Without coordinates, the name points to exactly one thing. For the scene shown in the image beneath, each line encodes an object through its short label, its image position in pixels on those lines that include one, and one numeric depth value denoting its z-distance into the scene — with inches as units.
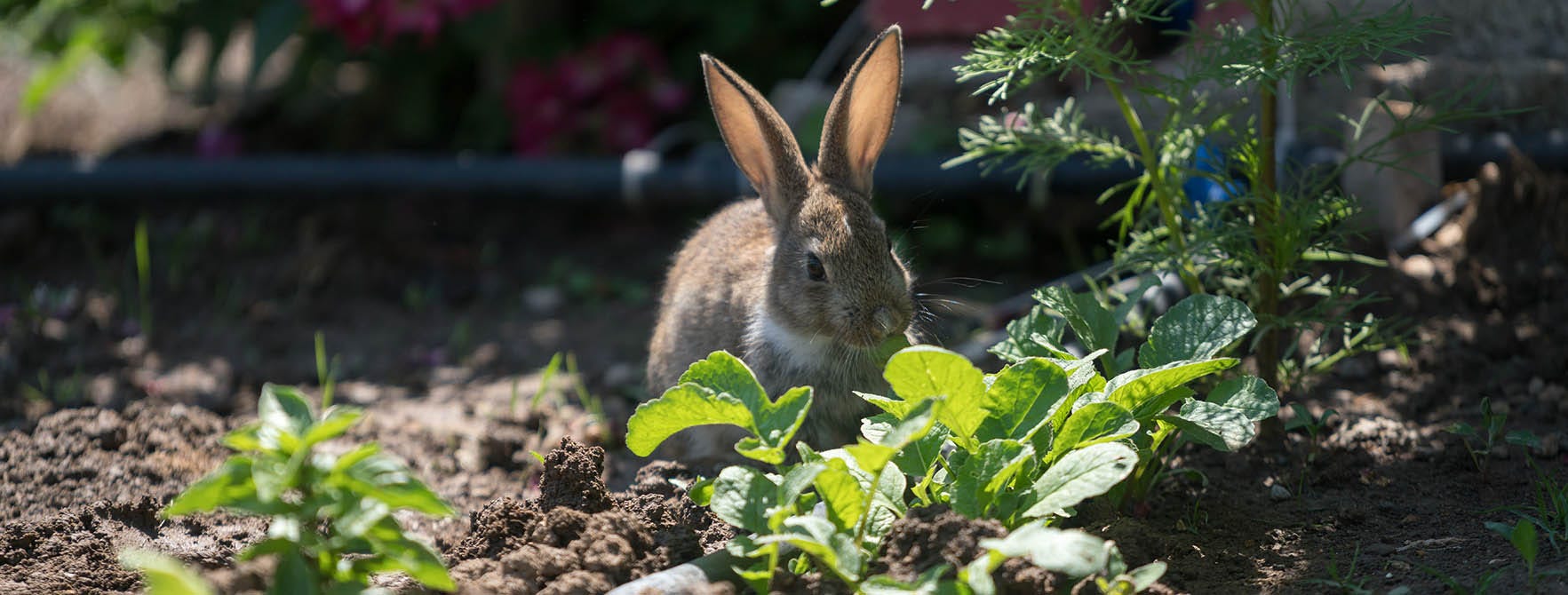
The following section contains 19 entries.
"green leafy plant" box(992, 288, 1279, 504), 203.2
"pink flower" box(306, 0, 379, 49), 480.4
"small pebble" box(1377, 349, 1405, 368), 296.7
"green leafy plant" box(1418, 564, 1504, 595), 188.4
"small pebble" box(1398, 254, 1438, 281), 321.4
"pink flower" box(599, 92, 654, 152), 522.9
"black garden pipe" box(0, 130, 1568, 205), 434.3
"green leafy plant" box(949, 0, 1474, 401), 227.1
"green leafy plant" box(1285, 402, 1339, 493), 240.2
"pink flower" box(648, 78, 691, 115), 520.1
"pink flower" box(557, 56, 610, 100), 518.0
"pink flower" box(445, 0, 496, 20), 482.9
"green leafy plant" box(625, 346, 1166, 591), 185.9
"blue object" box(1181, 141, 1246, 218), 251.3
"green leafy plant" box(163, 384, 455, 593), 157.9
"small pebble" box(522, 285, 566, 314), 437.7
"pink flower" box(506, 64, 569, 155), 516.7
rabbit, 275.3
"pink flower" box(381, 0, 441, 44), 485.1
